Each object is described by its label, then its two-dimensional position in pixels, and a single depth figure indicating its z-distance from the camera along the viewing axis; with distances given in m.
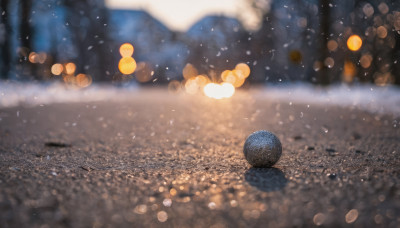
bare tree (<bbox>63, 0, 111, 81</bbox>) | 29.30
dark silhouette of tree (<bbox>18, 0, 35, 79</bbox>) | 20.89
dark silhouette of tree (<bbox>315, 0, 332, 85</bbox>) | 18.72
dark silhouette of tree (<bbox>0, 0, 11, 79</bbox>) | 21.34
